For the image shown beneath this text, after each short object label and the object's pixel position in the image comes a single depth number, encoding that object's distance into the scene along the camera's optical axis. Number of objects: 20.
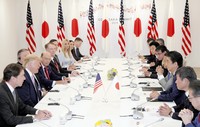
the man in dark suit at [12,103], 2.70
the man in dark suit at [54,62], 5.56
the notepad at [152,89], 4.04
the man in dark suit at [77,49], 7.79
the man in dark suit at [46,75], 4.57
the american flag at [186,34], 8.74
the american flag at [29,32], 9.01
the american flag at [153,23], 8.84
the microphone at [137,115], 2.76
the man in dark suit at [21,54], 4.68
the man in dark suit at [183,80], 2.99
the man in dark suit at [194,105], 2.24
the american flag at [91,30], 9.01
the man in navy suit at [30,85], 3.54
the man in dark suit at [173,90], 3.41
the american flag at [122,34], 8.97
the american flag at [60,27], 9.07
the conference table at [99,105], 2.66
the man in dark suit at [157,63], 5.10
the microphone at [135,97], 3.44
